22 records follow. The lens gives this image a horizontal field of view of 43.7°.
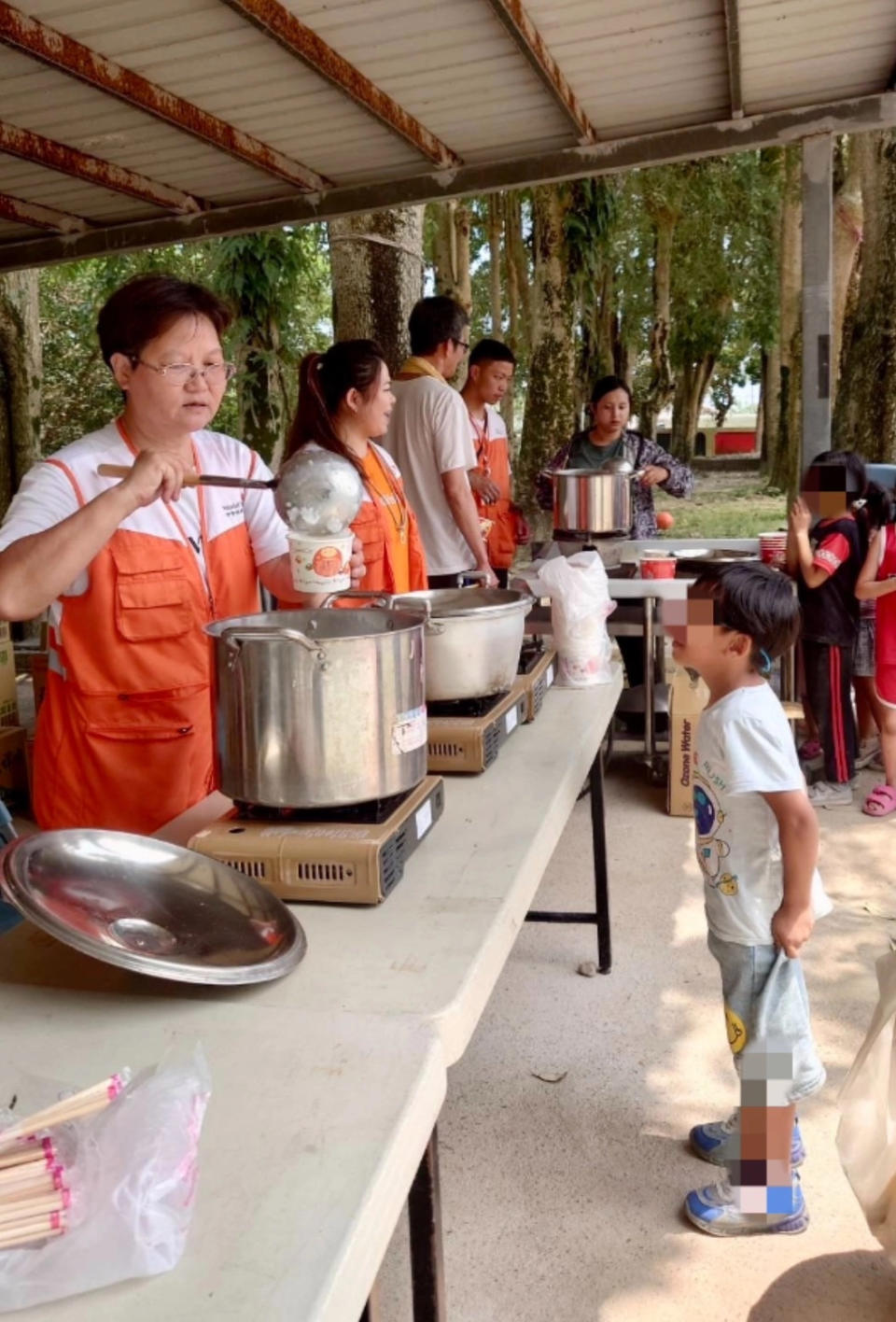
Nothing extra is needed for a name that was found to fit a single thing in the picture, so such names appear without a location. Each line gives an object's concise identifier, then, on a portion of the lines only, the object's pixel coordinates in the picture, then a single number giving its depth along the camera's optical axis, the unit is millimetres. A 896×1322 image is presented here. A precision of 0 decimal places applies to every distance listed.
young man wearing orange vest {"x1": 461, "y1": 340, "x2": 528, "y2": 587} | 4910
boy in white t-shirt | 2008
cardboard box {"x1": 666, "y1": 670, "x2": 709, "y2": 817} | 4746
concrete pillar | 4699
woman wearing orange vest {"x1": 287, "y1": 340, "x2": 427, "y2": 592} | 3072
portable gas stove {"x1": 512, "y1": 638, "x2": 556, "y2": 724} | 2588
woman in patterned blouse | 5246
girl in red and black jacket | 4609
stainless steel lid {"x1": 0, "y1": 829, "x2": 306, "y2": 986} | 1254
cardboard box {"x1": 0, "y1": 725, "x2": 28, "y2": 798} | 4305
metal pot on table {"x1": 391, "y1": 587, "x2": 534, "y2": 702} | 2123
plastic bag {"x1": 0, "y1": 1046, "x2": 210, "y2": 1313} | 870
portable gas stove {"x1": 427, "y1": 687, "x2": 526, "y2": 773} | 2152
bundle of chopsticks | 859
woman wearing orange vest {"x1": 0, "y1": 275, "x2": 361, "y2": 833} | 2027
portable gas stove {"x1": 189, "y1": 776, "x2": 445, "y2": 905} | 1578
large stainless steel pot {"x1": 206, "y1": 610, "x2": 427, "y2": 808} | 1517
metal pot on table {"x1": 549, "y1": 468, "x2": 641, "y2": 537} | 4699
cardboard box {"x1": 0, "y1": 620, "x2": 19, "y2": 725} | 4508
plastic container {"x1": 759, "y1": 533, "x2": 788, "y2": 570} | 4957
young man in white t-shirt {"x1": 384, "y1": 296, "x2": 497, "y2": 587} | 4051
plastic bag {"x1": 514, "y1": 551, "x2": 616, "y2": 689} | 2975
